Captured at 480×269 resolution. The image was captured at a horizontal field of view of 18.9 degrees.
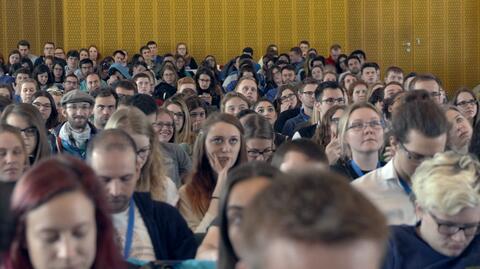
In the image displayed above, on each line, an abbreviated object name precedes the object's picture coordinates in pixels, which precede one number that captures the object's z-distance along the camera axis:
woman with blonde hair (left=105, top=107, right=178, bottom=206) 8.90
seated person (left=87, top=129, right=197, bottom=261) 6.96
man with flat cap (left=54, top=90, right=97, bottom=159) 12.98
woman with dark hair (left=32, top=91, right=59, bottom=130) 15.24
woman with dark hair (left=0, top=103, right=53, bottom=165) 9.99
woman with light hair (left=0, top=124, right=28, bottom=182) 8.27
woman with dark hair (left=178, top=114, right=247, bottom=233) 9.00
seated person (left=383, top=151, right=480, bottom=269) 5.87
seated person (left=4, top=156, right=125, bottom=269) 4.63
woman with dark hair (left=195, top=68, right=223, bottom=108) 23.02
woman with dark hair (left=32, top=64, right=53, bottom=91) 25.18
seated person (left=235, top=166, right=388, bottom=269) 2.65
